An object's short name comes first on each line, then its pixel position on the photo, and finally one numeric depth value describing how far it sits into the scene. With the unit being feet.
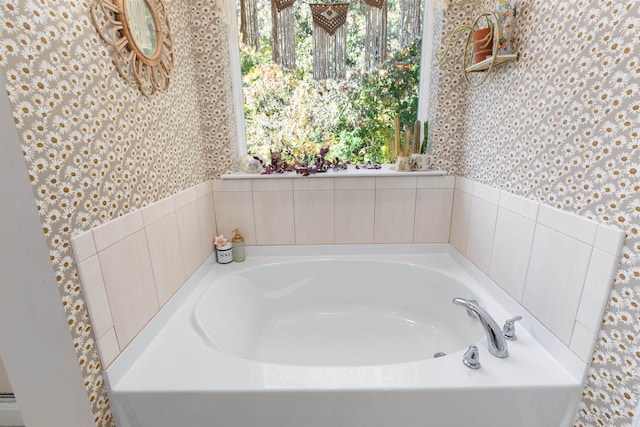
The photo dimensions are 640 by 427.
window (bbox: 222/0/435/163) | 6.00
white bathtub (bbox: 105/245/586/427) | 3.12
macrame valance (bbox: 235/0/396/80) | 5.28
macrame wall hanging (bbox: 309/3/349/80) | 5.34
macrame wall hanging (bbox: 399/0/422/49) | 5.24
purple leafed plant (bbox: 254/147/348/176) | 5.96
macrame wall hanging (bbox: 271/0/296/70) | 5.34
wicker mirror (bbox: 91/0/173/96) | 3.18
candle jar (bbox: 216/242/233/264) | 5.94
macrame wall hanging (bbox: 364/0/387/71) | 5.23
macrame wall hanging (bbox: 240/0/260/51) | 5.26
